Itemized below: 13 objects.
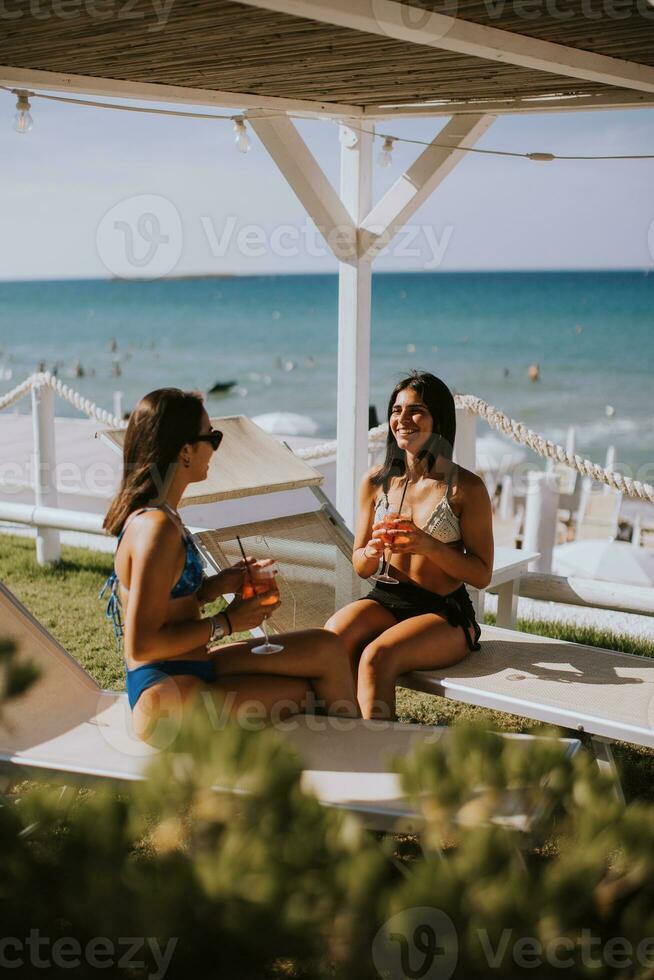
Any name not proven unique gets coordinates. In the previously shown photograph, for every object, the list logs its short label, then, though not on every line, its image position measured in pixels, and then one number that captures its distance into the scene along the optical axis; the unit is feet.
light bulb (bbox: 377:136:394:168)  15.64
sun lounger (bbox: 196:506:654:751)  9.68
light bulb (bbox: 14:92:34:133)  12.91
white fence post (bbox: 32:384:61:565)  19.98
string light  12.89
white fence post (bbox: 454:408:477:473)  16.21
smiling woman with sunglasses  8.24
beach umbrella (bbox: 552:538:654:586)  24.66
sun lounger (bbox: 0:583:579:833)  7.95
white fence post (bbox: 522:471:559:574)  20.35
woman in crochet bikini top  10.62
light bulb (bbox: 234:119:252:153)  14.92
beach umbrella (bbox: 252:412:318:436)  53.72
